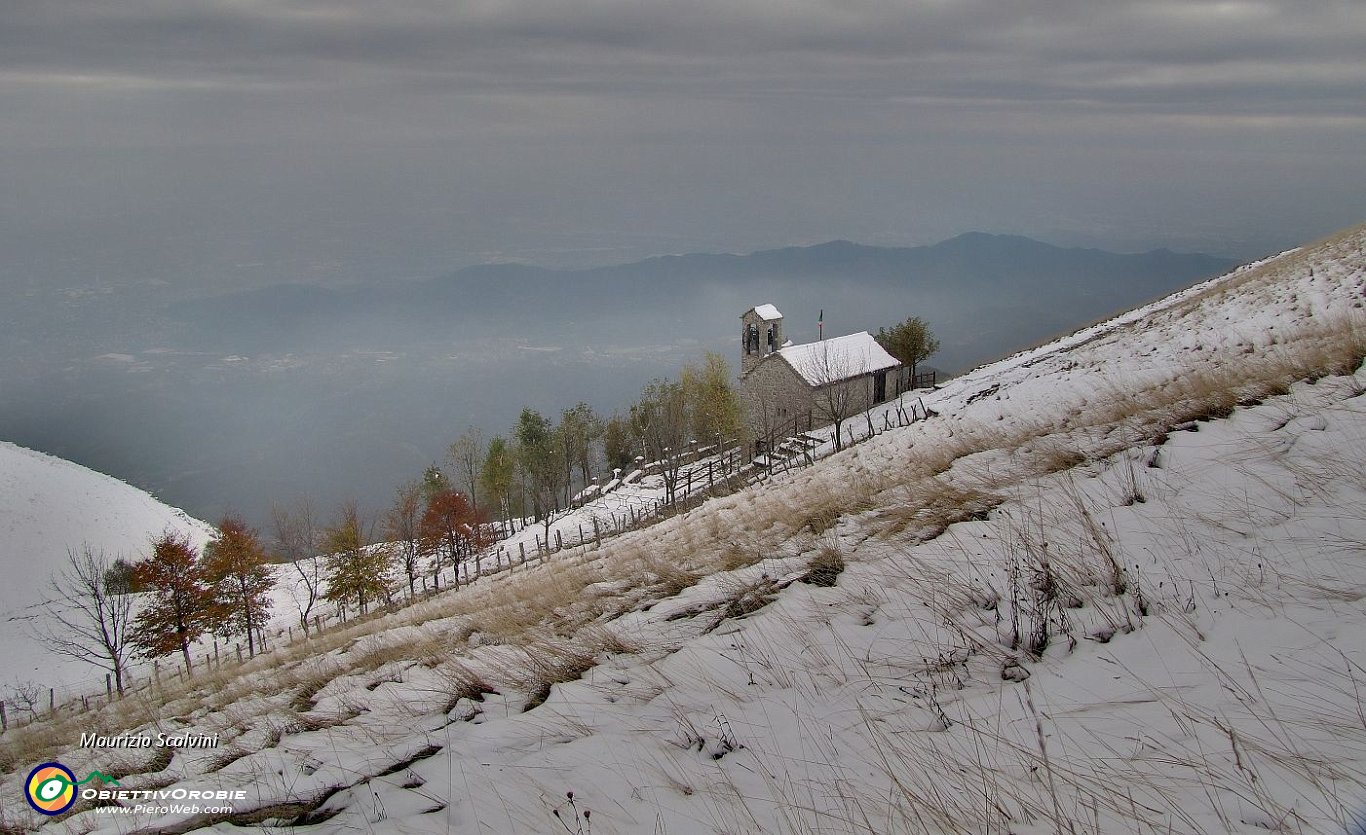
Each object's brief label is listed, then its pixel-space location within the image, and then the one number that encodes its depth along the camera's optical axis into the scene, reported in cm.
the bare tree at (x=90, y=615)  3331
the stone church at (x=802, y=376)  5272
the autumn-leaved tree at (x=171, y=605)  3256
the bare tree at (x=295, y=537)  5824
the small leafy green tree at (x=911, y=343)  6209
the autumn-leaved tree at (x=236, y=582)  3538
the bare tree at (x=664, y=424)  5547
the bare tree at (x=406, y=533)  4438
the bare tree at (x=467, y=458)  6856
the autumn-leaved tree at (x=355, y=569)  3638
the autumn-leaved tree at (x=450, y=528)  4394
